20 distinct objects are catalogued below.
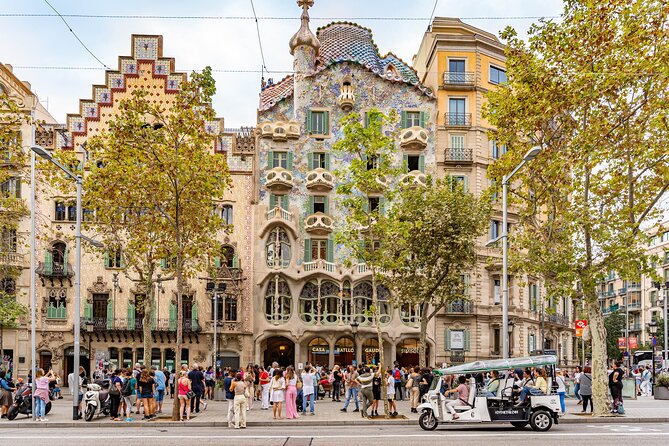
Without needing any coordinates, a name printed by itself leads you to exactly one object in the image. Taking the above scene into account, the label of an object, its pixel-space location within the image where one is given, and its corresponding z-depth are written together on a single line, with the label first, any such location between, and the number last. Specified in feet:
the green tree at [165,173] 81.00
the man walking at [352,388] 90.84
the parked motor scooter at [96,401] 79.87
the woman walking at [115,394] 81.10
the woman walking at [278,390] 80.18
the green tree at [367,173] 83.46
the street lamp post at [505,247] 86.48
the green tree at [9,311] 106.63
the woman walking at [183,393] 78.54
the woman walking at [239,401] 72.74
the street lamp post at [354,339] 129.39
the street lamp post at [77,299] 80.38
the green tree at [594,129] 78.48
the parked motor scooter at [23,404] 81.61
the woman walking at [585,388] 86.02
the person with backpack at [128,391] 81.71
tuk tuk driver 68.64
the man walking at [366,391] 79.77
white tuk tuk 68.08
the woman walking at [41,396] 79.66
